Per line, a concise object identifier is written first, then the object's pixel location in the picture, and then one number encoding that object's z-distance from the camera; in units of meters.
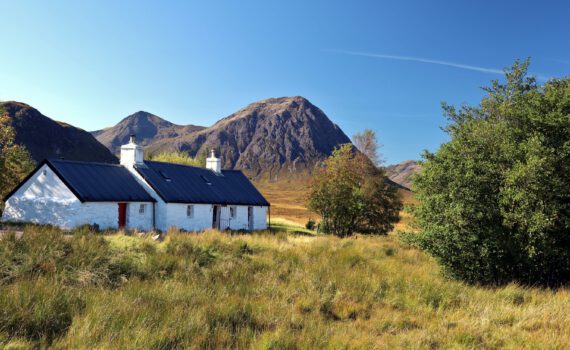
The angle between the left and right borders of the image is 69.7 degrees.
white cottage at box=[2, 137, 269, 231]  24.31
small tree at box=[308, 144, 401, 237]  31.69
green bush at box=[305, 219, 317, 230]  42.31
